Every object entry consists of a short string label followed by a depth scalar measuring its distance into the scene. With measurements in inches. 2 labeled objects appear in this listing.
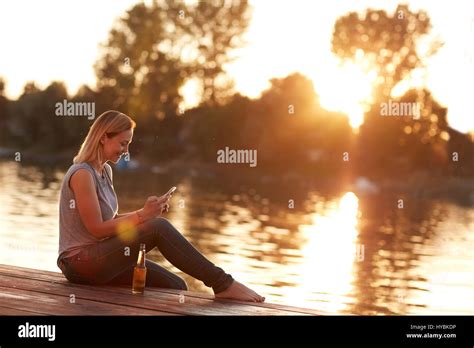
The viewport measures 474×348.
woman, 266.2
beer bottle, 279.0
